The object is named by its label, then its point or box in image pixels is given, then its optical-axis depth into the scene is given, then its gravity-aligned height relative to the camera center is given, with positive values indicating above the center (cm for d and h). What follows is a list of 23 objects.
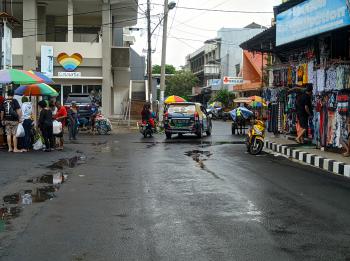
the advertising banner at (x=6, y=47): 1940 +222
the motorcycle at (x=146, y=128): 2462 -101
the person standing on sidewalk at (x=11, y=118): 1552 -37
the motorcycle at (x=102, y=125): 2661 -95
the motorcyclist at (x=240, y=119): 2628 -58
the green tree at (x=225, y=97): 5641 +116
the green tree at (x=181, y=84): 8538 +382
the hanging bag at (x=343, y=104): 1370 +13
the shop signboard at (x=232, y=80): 4866 +261
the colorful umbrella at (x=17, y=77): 1631 +91
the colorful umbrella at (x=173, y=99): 4228 +68
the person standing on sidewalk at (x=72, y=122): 2152 -67
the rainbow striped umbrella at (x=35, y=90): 1808 +55
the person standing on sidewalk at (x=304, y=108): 1606 +1
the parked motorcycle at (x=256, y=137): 1625 -92
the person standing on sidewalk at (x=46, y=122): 1625 -50
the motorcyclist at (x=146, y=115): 2453 -38
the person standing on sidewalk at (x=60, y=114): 1815 -28
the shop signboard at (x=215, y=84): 6678 +303
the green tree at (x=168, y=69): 11422 +861
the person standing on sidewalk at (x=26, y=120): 1606 -44
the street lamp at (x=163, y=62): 3169 +279
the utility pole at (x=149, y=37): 3504 +473
